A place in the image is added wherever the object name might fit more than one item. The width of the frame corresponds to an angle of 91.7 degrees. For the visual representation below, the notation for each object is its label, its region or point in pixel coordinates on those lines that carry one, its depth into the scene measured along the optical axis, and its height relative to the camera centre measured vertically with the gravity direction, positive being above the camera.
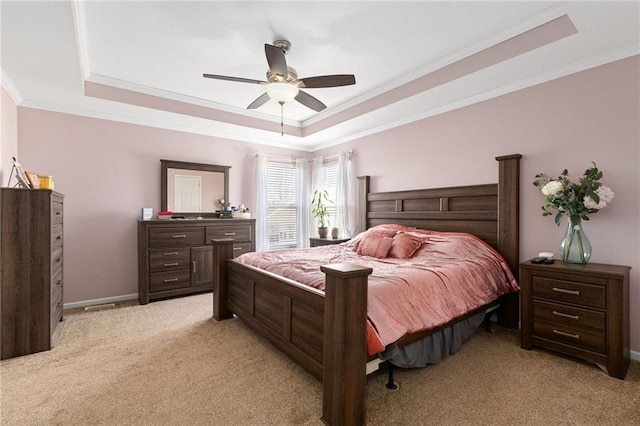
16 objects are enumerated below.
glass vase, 2.58 -0.28
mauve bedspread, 2.01 -0.52
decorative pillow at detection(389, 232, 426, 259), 3.29 -0.37
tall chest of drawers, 2.58 -0.52
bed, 1.69 -0.62
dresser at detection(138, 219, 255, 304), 4.07 -0.61
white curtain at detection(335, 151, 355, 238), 5.21 +0.25
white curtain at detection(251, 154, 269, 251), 5.47 +0.13
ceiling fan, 2.58 +1.17
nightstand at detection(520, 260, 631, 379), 2.25 -0.78
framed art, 2.73 +0.28
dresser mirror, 4.59 +0.36
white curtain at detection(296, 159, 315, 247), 5.97 +0.11
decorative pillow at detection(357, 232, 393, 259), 3.43 -0.40
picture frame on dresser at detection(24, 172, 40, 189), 2.81 +0.27
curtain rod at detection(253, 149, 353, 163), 5.60 +0.97
